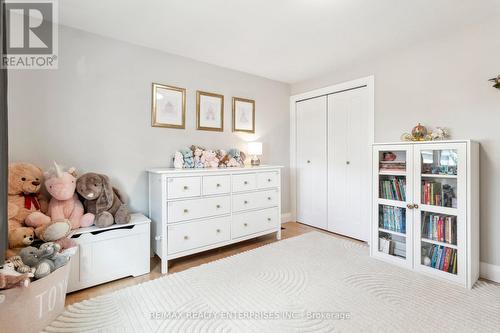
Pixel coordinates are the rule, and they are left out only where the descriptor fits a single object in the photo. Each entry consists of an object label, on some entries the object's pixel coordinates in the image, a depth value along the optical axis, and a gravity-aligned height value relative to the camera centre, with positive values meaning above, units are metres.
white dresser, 2.38 -0.46
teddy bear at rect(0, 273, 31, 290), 1.36 -0.66
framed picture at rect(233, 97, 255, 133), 3.44 +0.75
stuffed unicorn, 1.96 -0.28
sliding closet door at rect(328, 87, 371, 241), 3.13 +0.02
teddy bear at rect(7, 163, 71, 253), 1.77 -0.36
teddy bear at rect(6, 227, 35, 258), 1.73 -0.53
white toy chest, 1.98 -0.77
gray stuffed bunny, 2.10 -0.31
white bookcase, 2.04 -0.39
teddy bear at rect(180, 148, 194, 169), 2.87 +0.11
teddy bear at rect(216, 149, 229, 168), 3.17 +0.12
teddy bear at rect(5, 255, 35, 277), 1.48 -0.62
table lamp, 3.43 +0.25
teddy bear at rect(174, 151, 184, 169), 2.80 +0.06
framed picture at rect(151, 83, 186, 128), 2.74 +0.70
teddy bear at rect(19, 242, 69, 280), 1.54 -0.62
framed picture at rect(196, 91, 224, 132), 3.09 +0.72
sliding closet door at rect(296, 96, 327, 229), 3.65 +0.06
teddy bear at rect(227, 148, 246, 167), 3.22 +0.11
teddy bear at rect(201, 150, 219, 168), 3.00 +0.09
